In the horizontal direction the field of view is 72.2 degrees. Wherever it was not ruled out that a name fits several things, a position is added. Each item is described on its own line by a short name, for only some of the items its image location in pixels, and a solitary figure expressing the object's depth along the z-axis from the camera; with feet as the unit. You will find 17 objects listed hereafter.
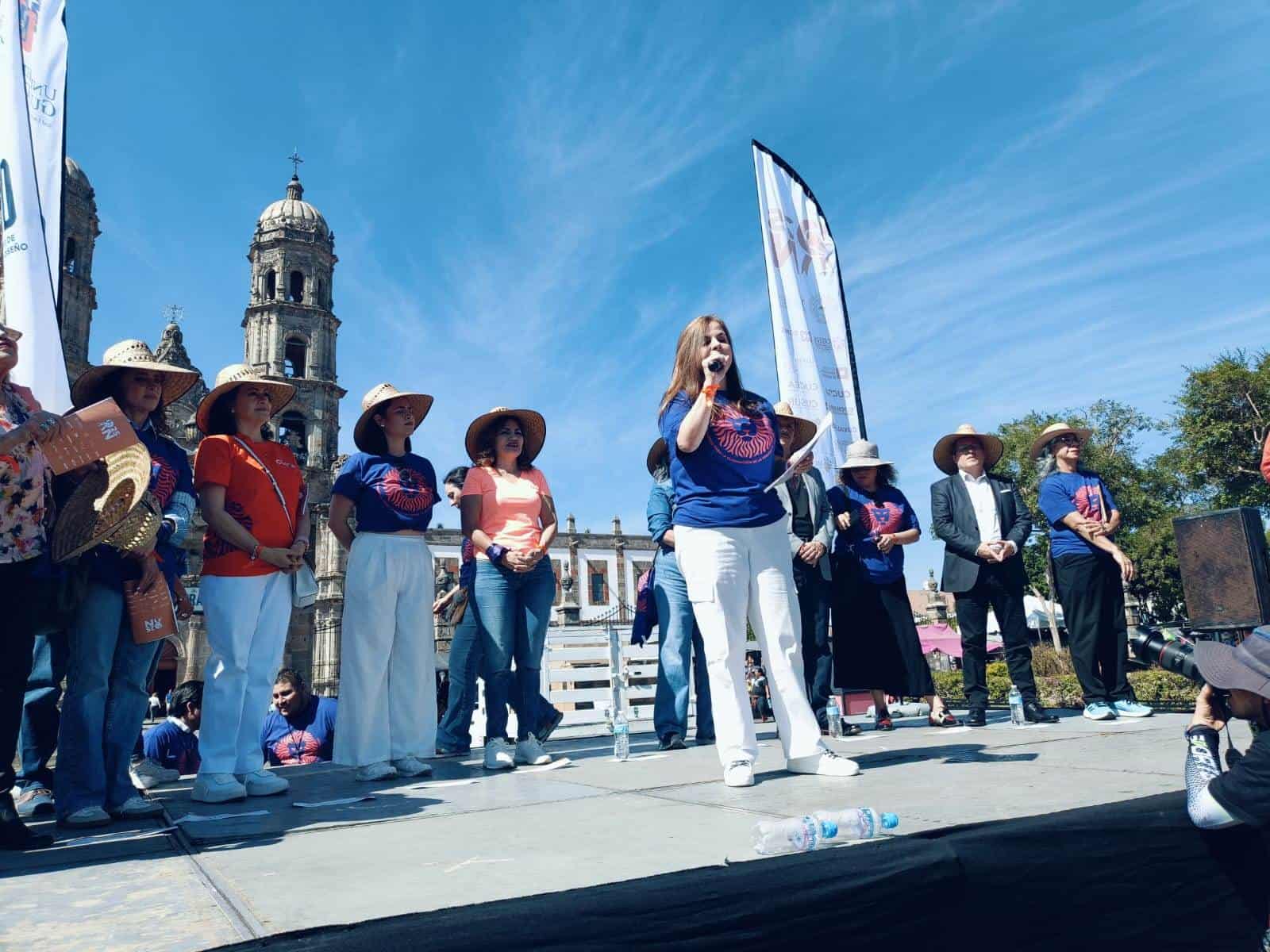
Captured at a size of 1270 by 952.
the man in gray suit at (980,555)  18.74
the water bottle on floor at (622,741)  14.99
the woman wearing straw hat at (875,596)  18.89
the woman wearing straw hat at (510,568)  15.81
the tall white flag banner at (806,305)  30.45
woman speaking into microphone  11.93
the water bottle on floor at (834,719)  17.51
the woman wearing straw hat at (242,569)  12.57
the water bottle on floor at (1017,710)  17.08
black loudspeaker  19.44
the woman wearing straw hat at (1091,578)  17.98
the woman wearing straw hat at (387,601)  14.20
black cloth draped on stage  5.58
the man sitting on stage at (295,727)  19.38
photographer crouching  7.45
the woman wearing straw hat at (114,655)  10.62
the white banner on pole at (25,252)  16.69
